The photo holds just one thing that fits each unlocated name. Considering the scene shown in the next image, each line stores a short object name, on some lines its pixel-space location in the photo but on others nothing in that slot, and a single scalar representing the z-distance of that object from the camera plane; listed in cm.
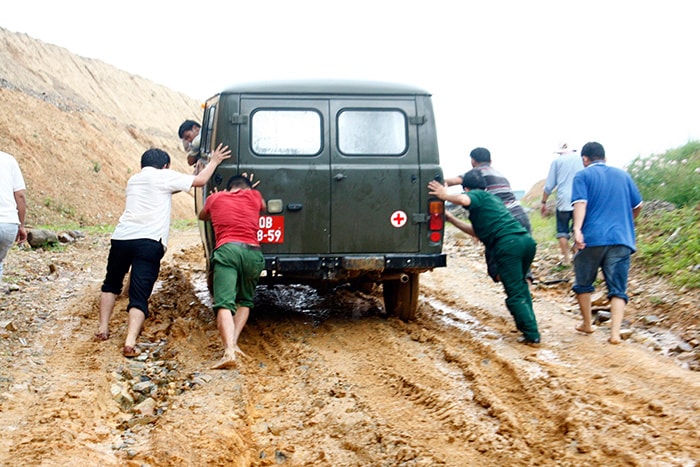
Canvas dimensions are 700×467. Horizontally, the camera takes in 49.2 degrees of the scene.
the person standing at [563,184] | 920
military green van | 686
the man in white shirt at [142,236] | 636
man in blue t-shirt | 647
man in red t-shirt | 607
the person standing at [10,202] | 629
